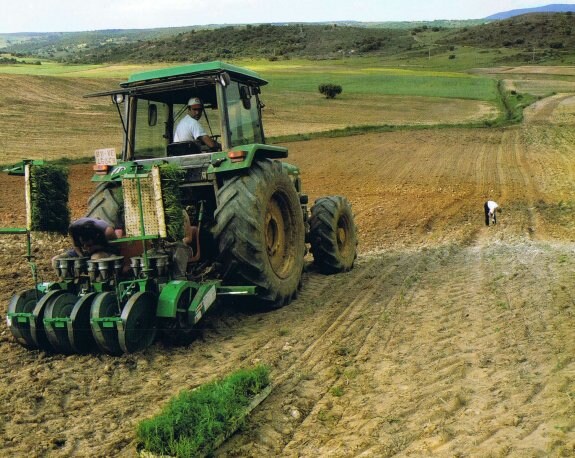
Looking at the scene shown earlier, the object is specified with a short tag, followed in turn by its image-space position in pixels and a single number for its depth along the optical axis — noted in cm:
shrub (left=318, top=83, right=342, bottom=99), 4153
